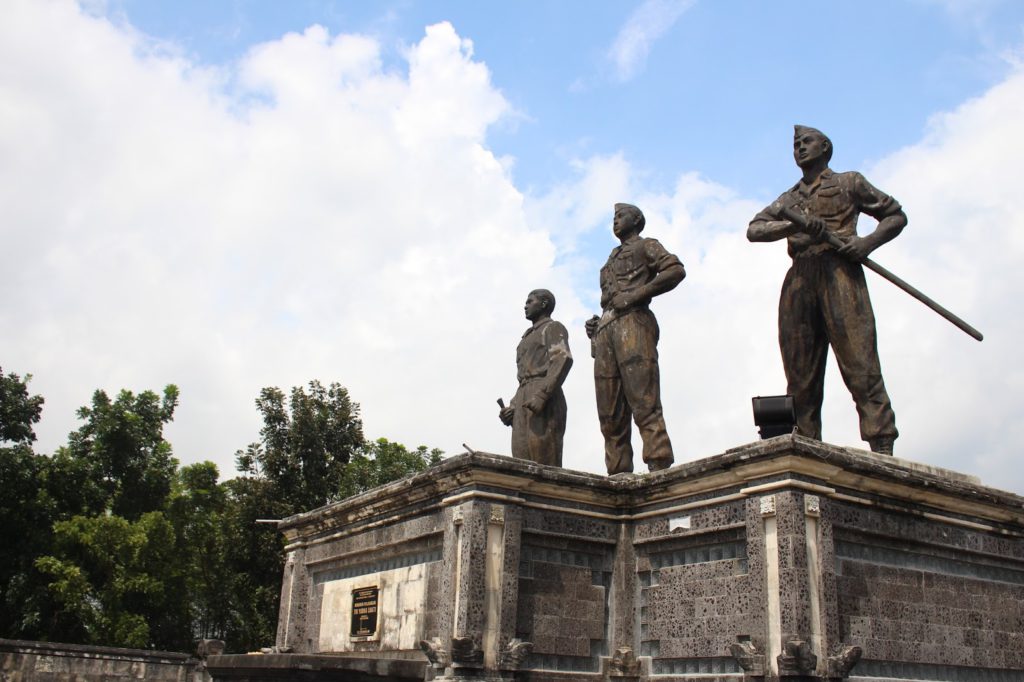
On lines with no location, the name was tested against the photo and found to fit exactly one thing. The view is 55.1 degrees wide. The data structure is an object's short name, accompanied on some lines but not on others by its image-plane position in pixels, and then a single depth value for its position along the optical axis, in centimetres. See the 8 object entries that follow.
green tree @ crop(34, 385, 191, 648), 2712
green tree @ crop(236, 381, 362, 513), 3099
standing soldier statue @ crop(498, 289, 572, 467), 1229
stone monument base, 873
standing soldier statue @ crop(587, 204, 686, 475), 1145
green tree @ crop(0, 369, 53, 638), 2759
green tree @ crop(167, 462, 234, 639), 3017
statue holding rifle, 1076
